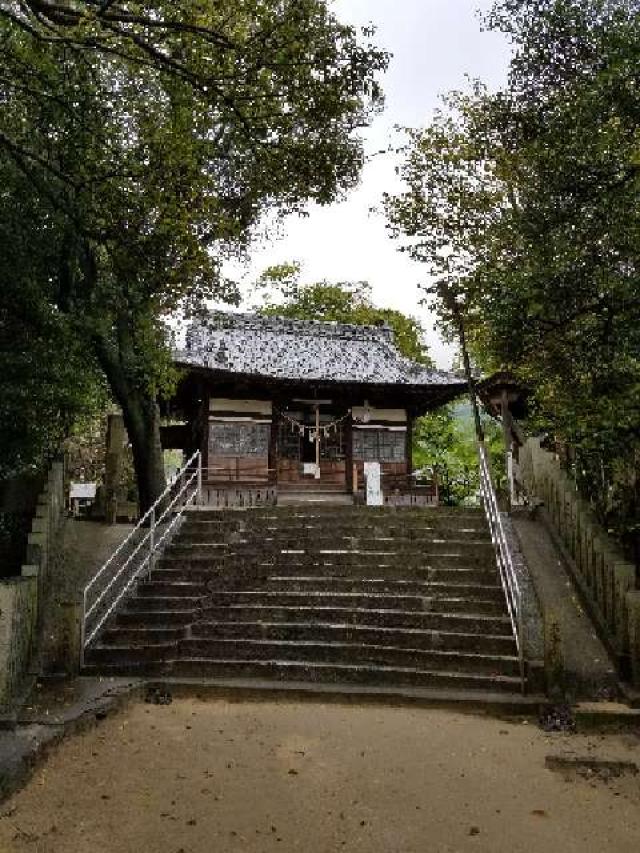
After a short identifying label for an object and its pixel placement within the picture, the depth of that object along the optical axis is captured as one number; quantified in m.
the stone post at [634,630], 6.82
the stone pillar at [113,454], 13.54
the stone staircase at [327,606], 7.45
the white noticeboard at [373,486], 16.98
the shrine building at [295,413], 18.72
